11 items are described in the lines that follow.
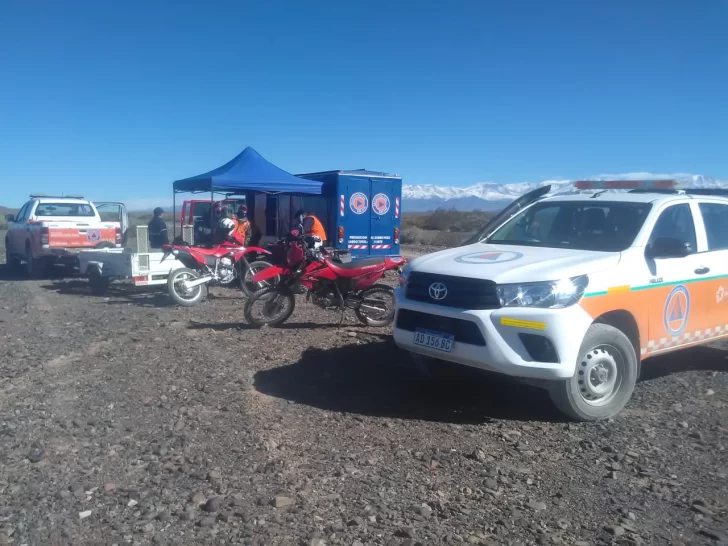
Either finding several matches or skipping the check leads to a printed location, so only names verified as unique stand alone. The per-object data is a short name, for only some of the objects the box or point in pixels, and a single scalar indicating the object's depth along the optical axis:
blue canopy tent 13.79
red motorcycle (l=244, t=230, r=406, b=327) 8.96
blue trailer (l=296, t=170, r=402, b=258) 14.95
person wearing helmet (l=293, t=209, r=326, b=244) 13.00
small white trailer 11.84
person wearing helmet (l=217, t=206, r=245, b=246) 11.96
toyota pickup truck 5.01
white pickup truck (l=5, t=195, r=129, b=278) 14.72
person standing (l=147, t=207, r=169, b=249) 16.22
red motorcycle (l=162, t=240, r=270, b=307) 11.20
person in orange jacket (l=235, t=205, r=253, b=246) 12.41
